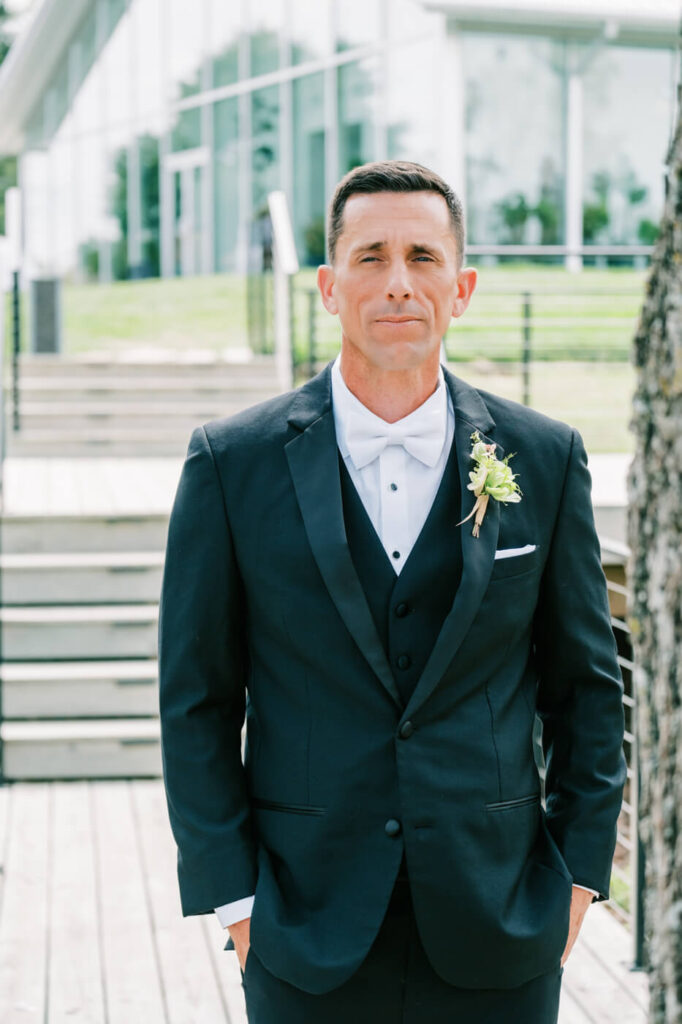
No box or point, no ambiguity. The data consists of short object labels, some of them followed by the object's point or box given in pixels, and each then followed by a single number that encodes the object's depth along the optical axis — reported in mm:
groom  2020
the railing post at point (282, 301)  10016
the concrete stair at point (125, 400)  9648
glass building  16250
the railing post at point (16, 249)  8453
